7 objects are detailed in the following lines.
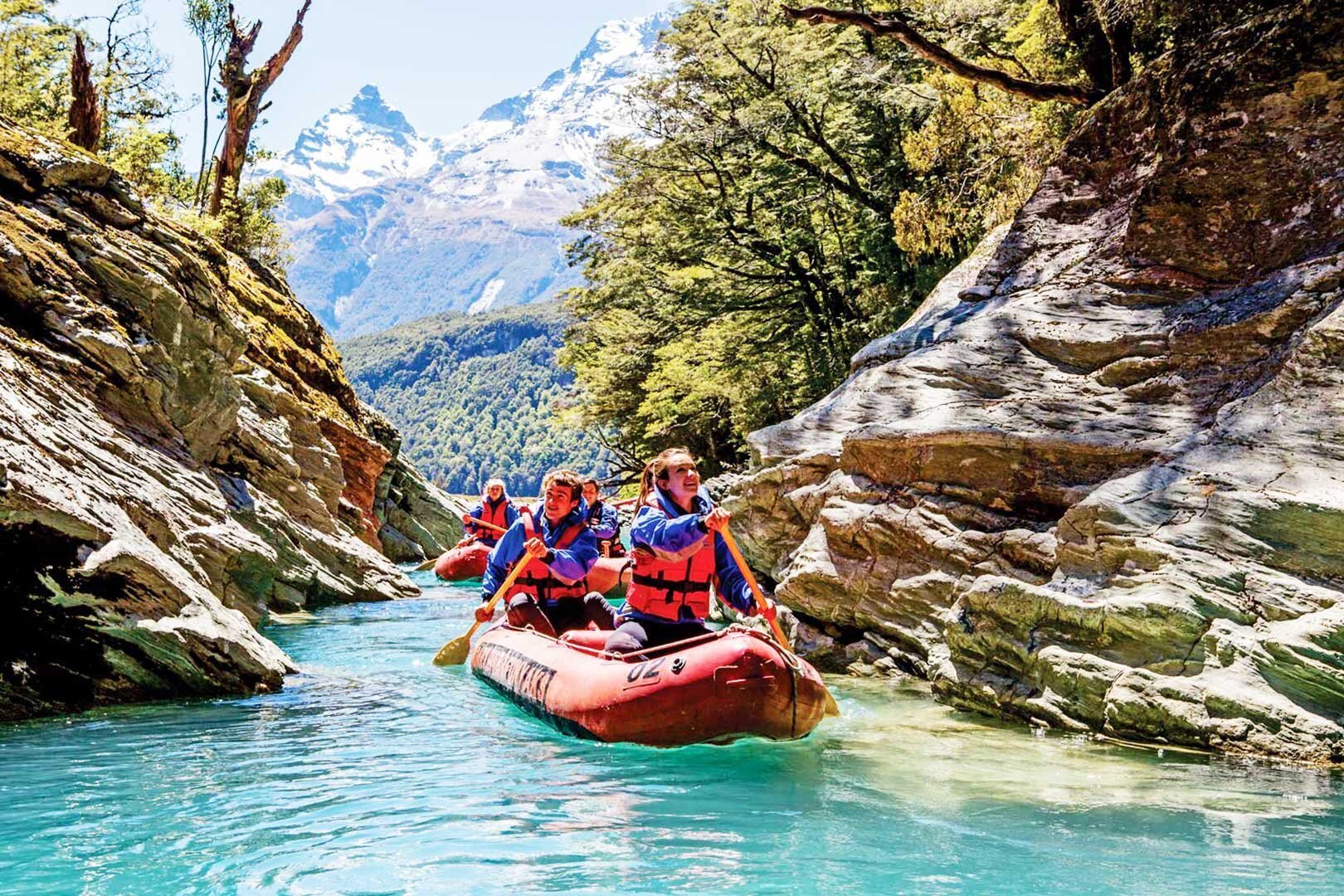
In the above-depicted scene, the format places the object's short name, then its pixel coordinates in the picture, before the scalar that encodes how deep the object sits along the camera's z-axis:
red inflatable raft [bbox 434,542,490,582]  18.39
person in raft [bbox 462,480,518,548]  18.20
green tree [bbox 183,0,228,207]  27.98
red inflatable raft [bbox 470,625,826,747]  6.66
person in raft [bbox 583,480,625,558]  13.06
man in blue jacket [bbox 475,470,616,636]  9.91
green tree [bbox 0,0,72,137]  21.83
